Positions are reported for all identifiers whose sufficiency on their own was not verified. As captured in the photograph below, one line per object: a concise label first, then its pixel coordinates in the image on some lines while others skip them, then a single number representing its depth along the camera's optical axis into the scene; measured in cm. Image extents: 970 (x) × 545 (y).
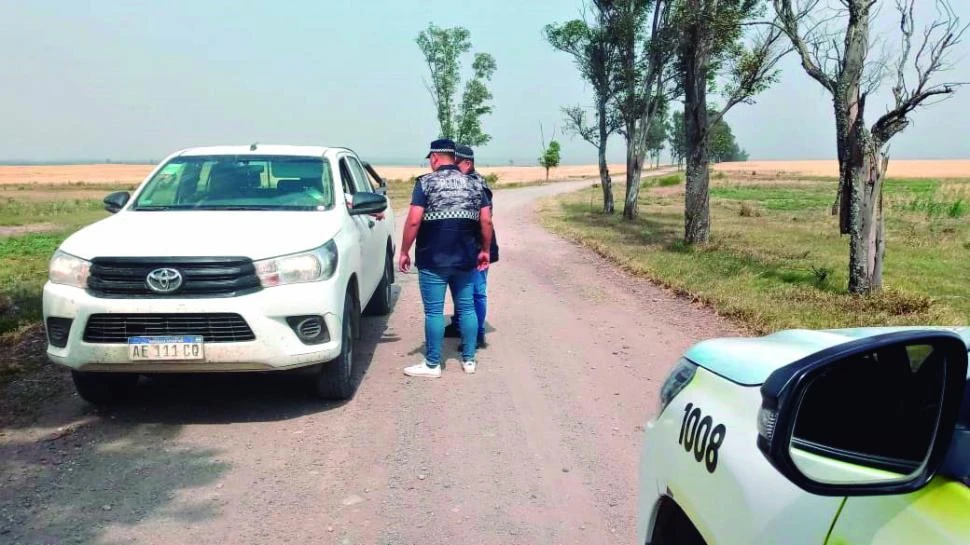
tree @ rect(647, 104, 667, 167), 10499
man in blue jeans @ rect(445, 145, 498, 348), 656
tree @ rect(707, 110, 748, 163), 14330
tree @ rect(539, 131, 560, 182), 7094
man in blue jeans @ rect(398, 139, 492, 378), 599
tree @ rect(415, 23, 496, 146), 5084
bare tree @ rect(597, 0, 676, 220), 2183
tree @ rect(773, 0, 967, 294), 907
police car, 150
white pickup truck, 482
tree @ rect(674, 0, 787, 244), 1397
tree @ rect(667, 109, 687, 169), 11652
